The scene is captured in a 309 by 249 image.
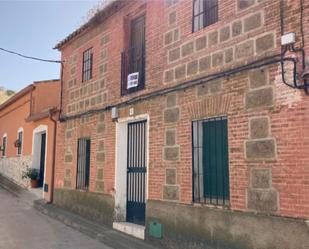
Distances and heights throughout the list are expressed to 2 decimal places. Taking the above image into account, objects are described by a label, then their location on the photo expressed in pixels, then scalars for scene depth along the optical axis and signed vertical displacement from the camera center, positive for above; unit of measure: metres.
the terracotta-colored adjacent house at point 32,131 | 12.41 +1.32
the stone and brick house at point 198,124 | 4.97 +0.73
